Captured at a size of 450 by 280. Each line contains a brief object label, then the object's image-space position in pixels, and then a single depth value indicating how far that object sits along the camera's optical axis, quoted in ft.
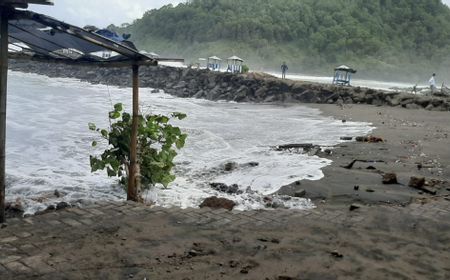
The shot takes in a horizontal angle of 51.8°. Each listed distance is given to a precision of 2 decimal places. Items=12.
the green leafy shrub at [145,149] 22.18
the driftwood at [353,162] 27.16
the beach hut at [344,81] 101.13
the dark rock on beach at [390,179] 23.30
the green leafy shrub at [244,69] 117.64
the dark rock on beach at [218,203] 19.29
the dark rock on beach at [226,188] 23.52
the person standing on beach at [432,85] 89.37
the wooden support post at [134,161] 20.29
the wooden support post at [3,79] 15.72
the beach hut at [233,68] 136.85
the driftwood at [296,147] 34.53
